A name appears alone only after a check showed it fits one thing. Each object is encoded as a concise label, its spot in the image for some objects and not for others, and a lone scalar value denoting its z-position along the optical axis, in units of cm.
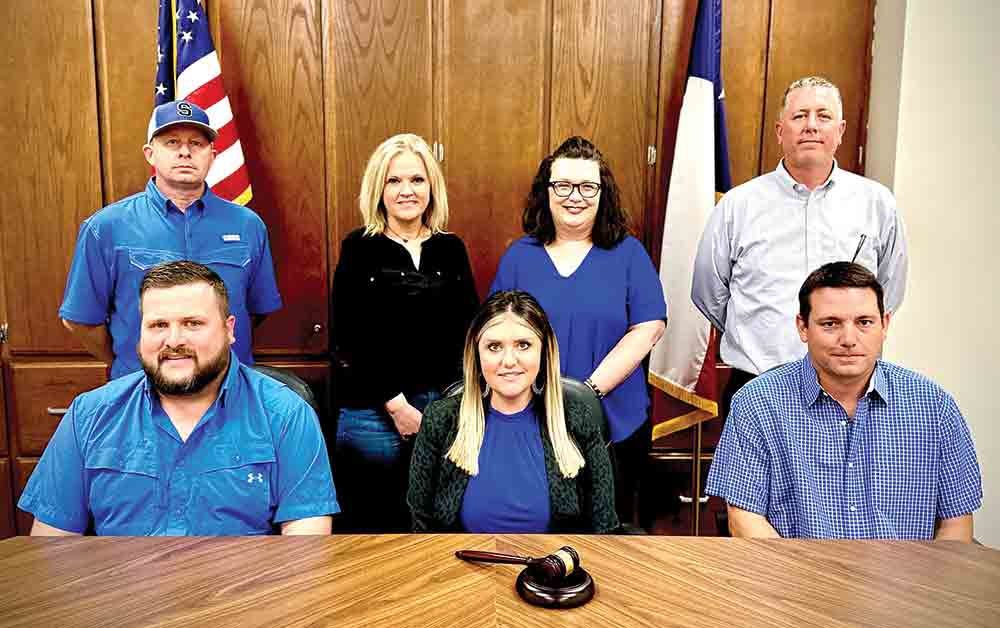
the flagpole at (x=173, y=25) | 299
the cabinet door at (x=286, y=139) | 313
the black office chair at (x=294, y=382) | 190
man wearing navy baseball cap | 253
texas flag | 309
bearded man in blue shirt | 165
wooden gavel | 126
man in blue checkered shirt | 174
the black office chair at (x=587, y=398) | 200
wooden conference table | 120
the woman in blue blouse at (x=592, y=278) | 259
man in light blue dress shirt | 261
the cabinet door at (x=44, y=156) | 307
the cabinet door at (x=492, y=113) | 320
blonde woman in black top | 254
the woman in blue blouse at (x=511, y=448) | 188
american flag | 297
